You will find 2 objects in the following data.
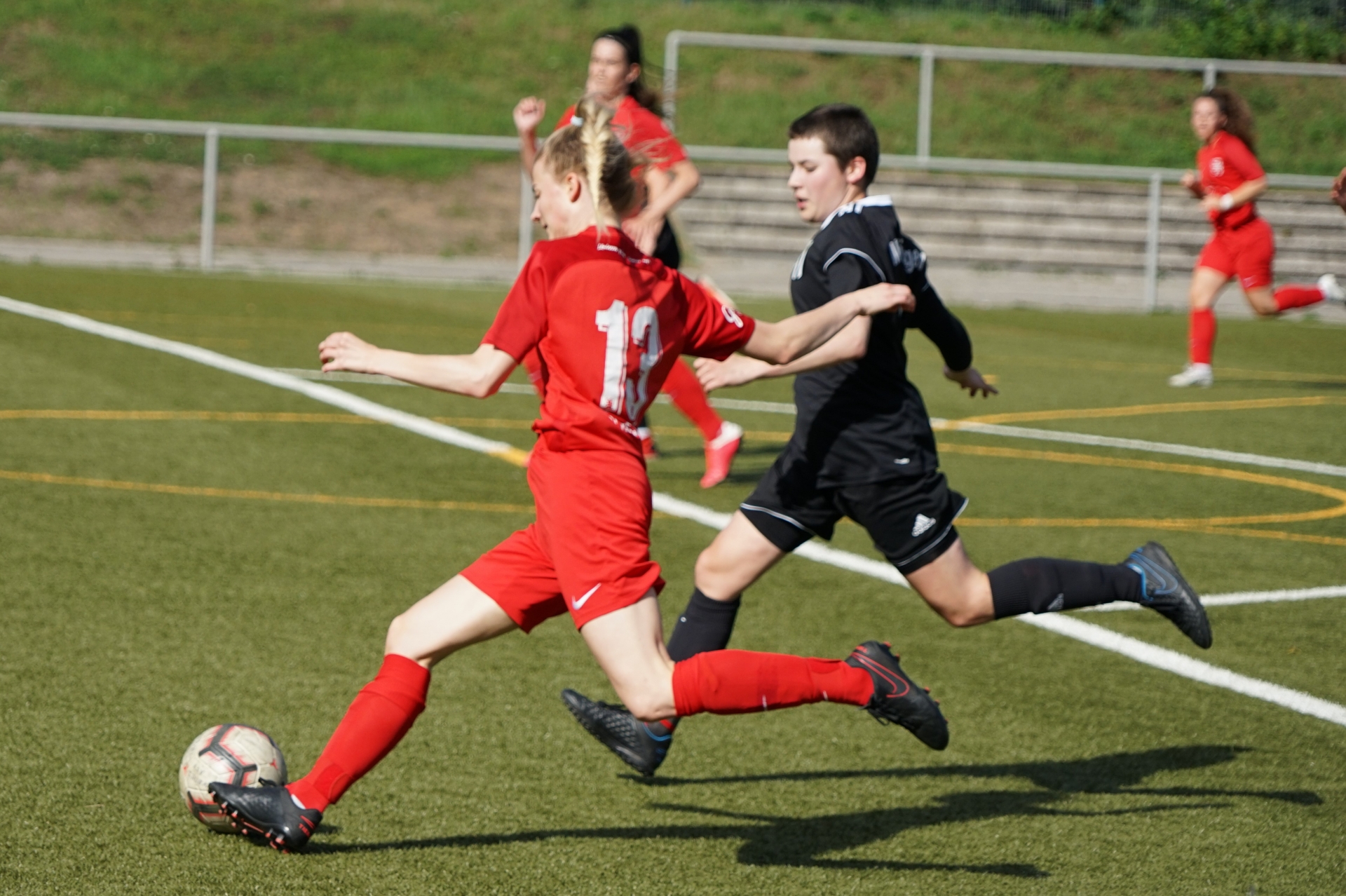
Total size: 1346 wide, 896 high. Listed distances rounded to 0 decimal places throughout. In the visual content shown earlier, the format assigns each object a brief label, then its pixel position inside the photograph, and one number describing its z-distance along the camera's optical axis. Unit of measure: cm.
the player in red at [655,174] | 1616
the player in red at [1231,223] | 2575
